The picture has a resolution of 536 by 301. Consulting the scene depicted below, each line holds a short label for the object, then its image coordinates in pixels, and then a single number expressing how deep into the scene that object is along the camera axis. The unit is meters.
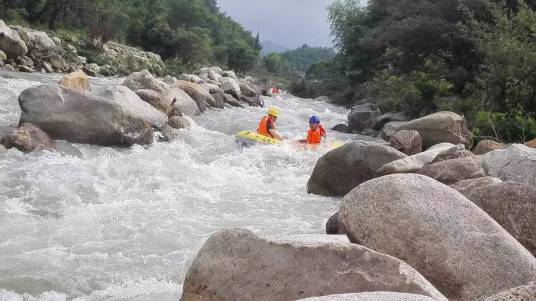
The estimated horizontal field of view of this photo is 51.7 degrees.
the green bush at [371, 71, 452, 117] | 16.75
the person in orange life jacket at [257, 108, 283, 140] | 12.20
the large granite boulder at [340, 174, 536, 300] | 3.54
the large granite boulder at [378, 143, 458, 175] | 7.12
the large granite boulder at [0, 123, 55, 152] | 8.07
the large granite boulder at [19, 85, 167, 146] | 8.72
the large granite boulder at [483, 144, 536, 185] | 5.95
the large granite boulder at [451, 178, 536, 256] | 4.41
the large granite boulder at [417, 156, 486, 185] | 6.45
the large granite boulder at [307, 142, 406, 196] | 8.12
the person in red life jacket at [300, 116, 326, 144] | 11.90
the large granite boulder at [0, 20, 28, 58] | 20.59
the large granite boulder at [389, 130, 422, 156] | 9.97
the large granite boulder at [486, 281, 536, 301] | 1.84
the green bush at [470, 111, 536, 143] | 11.34
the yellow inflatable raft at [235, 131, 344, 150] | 11.26
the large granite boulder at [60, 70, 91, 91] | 12.29
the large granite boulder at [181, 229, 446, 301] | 3.11
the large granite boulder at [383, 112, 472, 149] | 10.69
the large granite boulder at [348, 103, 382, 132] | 17.48
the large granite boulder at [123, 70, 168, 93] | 14.21
